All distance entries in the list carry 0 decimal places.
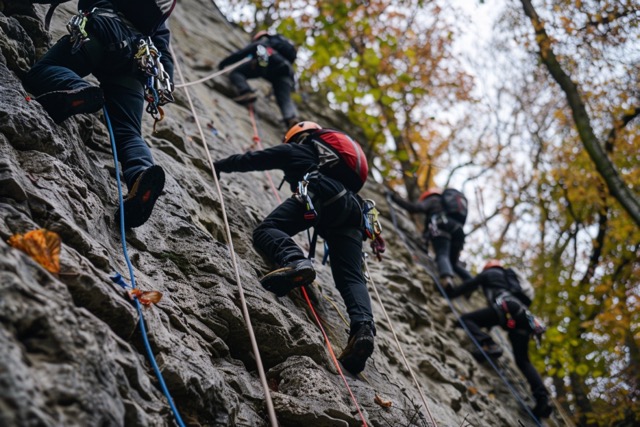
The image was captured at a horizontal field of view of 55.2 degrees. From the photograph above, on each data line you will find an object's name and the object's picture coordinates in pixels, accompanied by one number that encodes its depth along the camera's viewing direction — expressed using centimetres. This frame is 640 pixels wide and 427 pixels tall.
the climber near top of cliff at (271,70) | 933
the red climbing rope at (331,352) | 385
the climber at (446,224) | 968
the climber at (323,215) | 453
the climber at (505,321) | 784
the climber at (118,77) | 370
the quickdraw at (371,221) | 522
